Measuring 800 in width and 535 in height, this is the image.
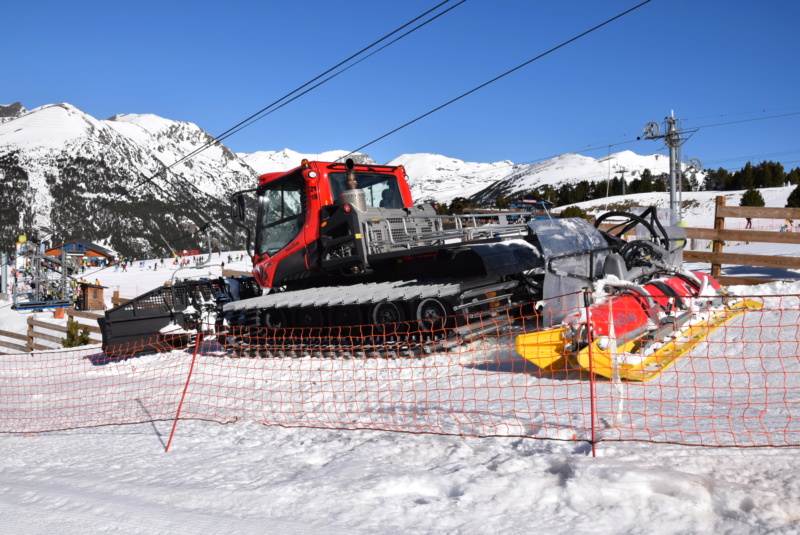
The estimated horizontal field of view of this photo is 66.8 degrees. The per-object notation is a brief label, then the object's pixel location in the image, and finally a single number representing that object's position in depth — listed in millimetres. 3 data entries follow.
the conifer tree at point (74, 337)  15680
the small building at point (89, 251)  98562
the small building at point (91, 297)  29844
